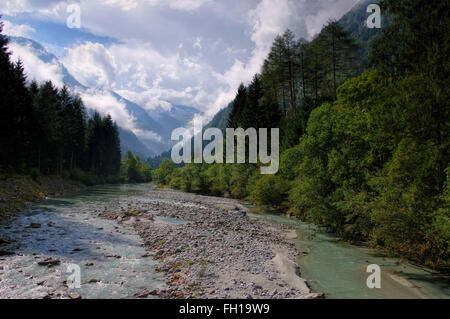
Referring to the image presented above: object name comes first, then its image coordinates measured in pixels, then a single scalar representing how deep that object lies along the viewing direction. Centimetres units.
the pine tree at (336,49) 4106
